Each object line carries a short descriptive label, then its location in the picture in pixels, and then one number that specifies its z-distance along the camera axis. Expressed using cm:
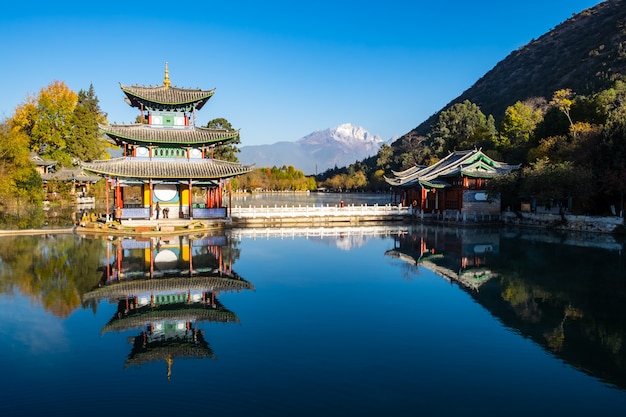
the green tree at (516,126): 4992
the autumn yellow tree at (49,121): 5522
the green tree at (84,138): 5916
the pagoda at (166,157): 3048
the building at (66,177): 5372
